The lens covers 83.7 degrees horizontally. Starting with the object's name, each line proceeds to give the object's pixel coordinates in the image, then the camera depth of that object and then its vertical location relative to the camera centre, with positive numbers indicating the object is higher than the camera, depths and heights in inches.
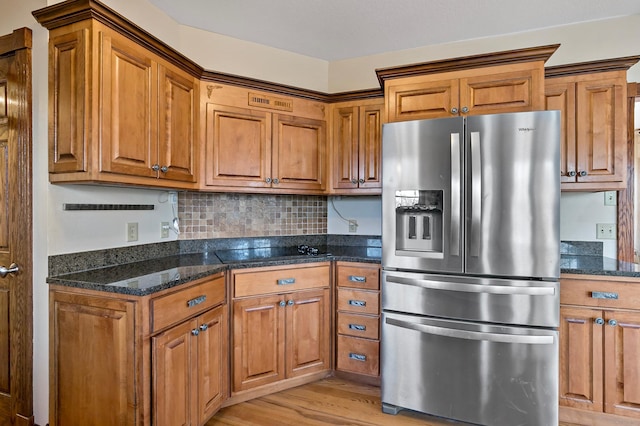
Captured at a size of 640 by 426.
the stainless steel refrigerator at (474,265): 76.0 -12.3
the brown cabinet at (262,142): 98.7 +20.5
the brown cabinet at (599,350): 78.7 -31.4
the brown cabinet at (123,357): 62.1 -26.9
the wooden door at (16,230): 72.8 -4.1
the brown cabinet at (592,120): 89.4 +23.1
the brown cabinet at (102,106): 66.1 +20.6
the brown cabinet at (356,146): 111.5 +20.5
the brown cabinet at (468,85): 83.5 +31.2
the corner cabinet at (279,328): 90.7 -31.4
